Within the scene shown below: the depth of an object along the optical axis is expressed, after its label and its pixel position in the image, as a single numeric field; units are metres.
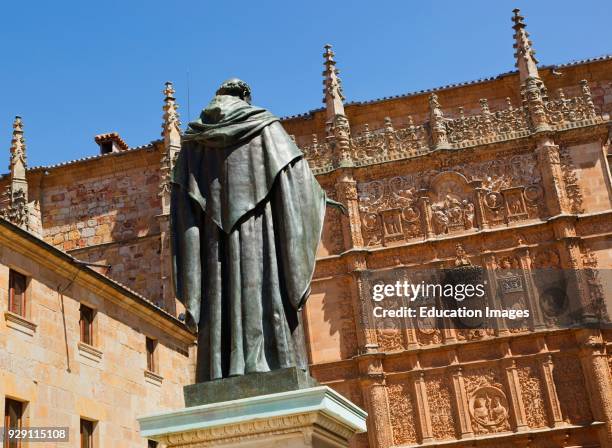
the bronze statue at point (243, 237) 4.38
